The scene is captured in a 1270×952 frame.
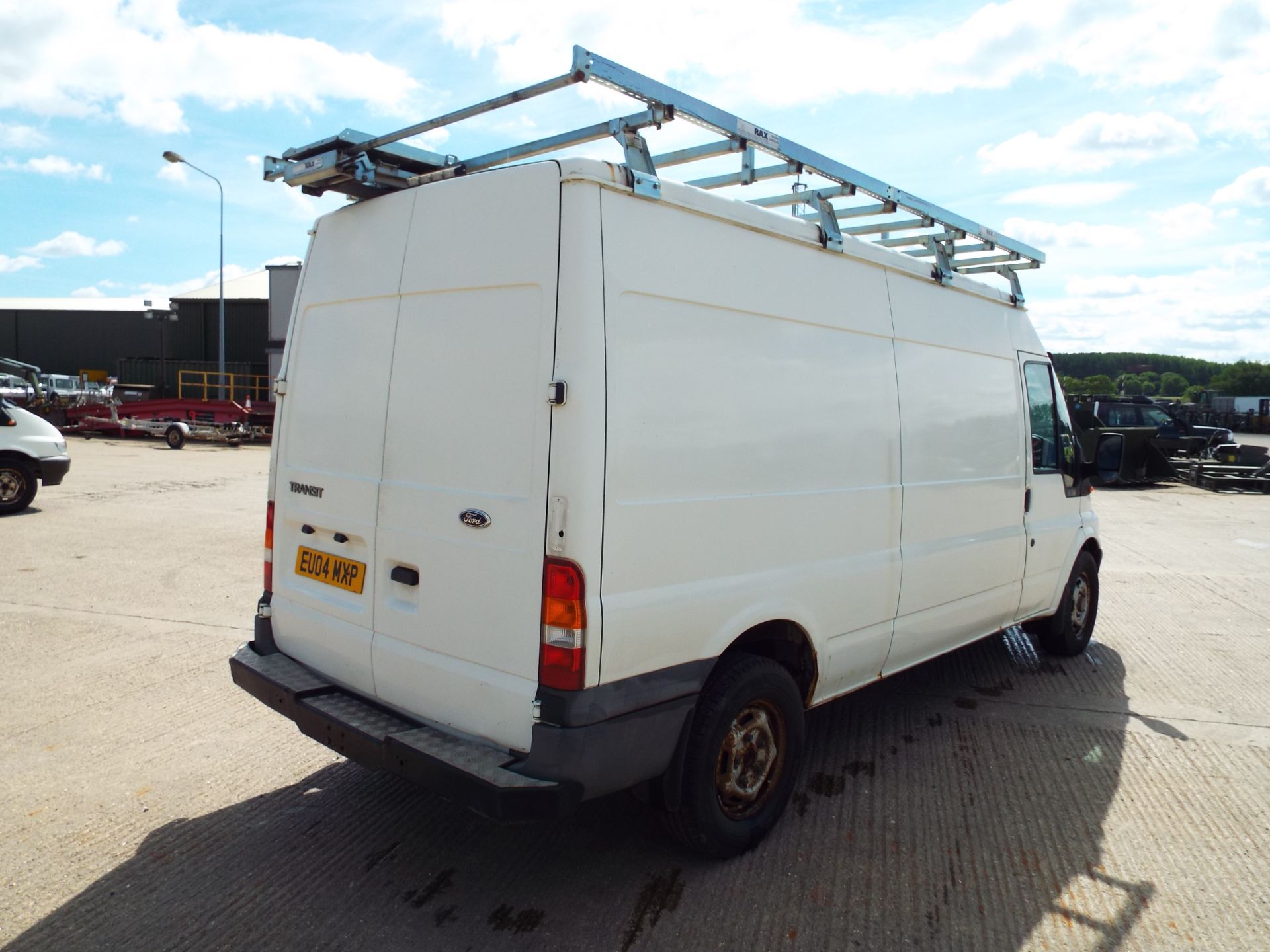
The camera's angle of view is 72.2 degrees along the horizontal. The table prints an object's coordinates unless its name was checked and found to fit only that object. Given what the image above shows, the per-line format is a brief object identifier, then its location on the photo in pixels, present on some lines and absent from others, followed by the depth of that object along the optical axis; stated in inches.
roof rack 121.1
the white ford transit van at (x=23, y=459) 423.8
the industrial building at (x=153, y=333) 1444.4
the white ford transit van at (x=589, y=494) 109.7
